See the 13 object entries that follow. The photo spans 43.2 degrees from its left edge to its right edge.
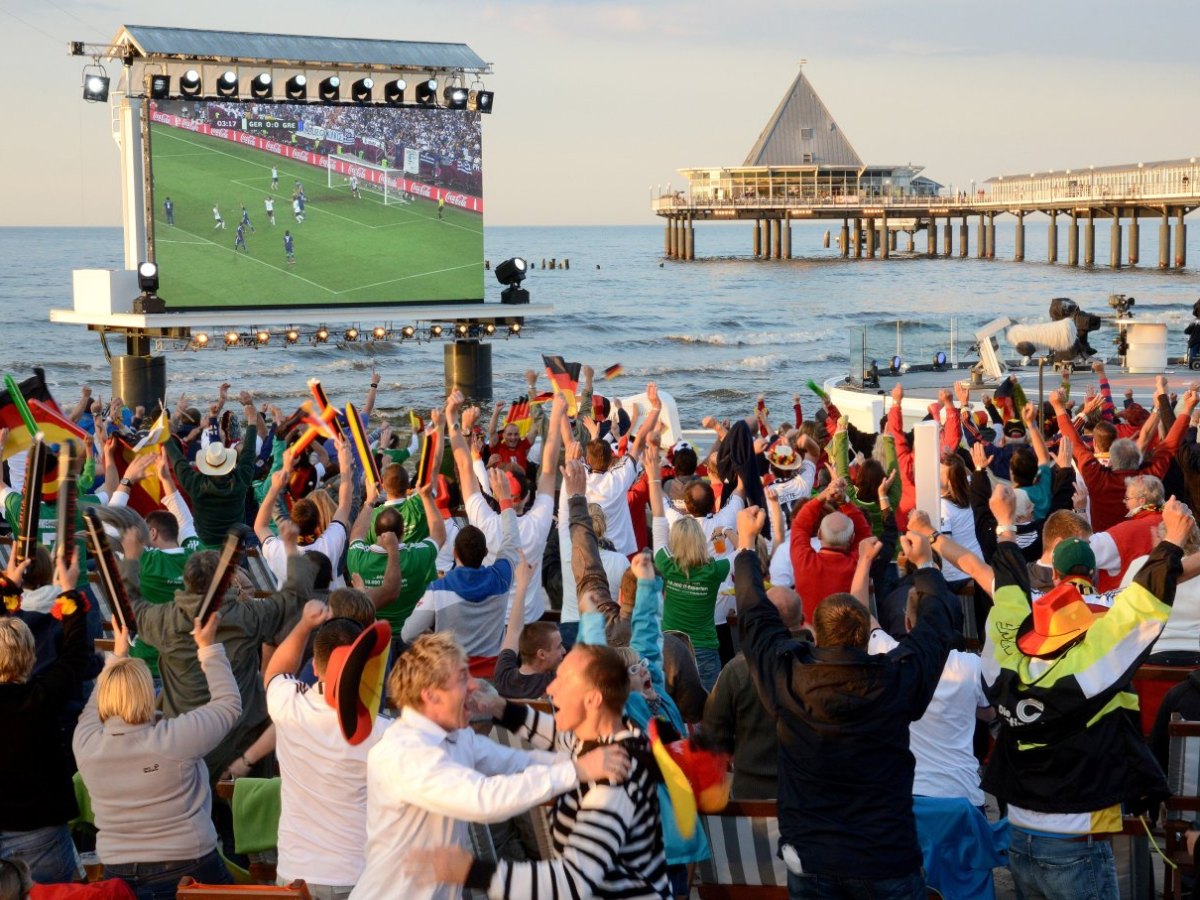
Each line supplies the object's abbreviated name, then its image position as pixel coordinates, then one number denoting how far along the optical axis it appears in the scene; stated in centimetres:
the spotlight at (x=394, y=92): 2636
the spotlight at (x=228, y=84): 2464
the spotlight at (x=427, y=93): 2655
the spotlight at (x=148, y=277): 2384
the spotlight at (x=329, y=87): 2578
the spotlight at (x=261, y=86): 2502
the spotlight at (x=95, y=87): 2361
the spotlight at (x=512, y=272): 2725
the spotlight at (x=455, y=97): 2653
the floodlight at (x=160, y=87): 2395
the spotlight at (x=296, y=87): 2548
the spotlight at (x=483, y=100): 2667
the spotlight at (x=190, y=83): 2436
